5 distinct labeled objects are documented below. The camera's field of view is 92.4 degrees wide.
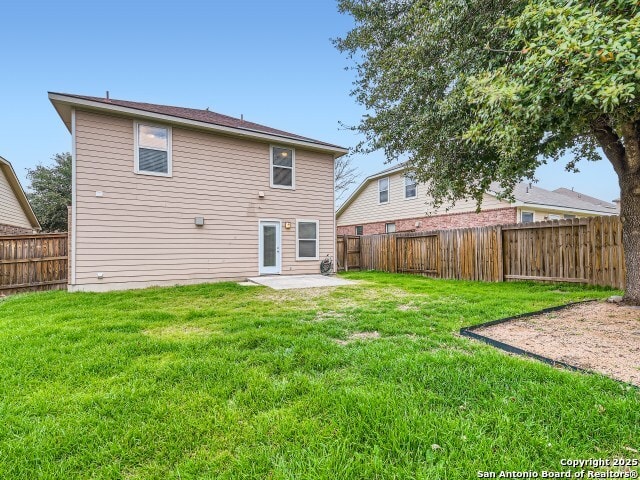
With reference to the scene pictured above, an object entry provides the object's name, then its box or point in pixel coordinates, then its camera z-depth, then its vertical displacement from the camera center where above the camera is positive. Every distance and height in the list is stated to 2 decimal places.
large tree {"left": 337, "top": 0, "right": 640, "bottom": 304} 2.79 +2.00
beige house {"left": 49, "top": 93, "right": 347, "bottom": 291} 7.77 +1.56
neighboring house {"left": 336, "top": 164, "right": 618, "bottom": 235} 13.83 +1.91
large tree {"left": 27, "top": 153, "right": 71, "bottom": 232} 18.92 +3.76
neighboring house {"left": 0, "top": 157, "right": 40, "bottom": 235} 12.95 +2.18
